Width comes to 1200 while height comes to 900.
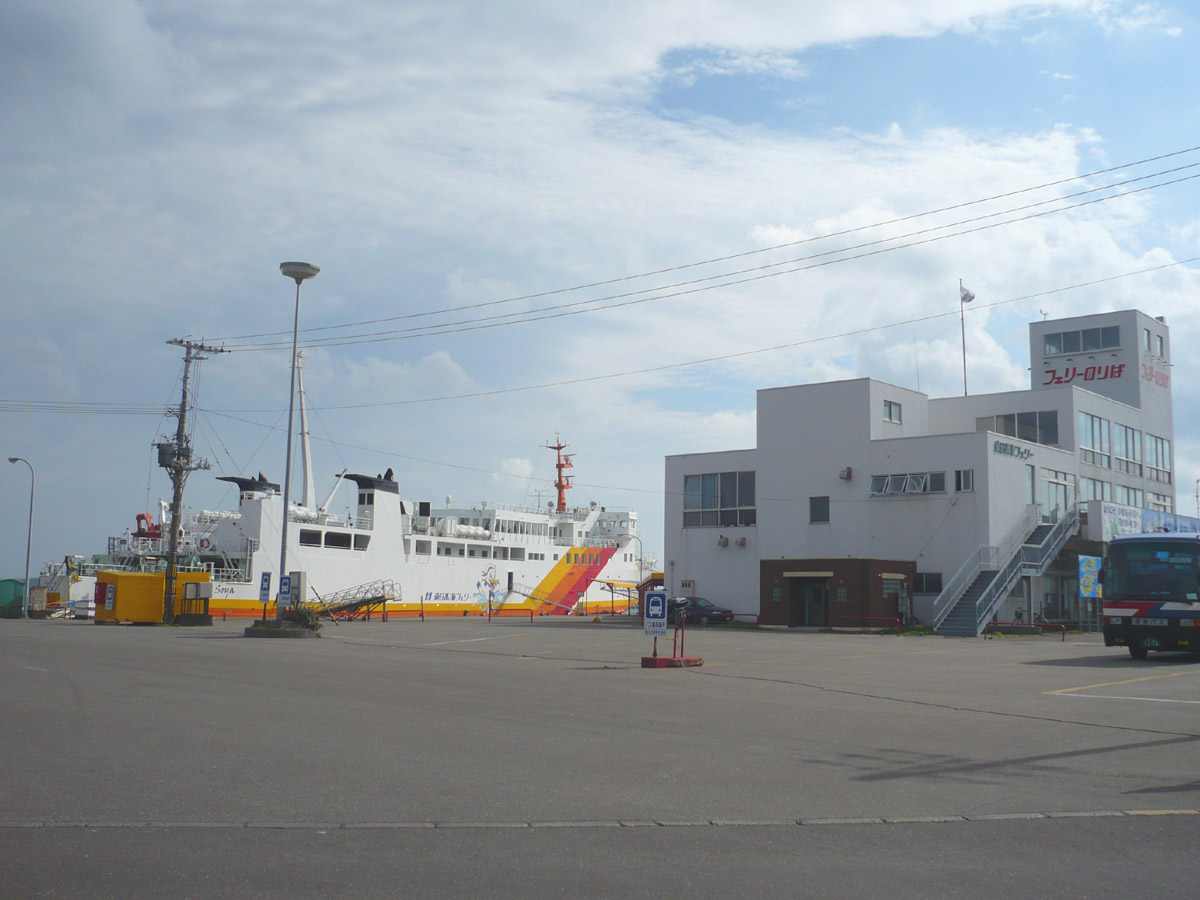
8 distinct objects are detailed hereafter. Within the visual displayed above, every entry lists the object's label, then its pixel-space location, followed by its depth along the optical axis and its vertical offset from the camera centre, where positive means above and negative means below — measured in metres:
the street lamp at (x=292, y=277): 29.31 +8.43
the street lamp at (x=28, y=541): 45.72 +1.10
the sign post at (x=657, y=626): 18.98 -0.90
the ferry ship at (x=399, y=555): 49.00 +0.88
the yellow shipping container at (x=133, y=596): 37.81 -1.14
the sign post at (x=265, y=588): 31.84 -0.61
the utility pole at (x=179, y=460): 36.97 +3.98
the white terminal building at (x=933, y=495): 37.94 +3.58
